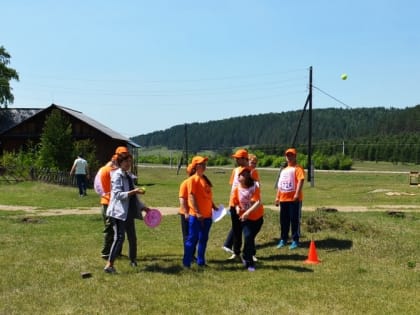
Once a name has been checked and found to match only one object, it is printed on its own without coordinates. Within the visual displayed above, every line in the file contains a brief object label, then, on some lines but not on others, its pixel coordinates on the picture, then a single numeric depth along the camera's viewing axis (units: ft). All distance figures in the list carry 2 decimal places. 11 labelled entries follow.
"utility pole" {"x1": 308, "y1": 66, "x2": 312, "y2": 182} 121.70
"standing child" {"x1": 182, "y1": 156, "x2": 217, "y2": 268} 26.30
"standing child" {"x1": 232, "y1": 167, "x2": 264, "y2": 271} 26.58
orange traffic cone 28.43
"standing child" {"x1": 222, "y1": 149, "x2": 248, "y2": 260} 28.02
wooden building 133.18
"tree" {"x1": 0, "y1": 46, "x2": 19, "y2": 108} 179.42
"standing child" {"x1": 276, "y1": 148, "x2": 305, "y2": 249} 32.09
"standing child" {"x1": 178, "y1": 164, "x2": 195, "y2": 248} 26.63
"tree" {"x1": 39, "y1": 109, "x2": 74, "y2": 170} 104.37
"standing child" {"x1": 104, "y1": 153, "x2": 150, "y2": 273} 25.72
